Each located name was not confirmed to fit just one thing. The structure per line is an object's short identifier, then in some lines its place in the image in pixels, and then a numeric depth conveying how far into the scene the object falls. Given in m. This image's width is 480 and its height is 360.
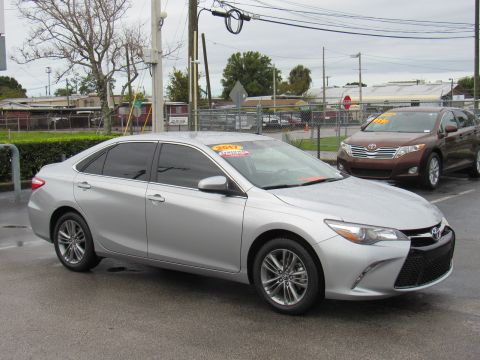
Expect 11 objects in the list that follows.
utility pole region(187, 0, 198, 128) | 23.62
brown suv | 11.13
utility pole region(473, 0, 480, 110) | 31.45
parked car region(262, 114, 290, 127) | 20.00
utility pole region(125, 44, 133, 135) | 32.66
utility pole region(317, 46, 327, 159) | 15.59
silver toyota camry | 4.42
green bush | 12.60
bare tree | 30.41
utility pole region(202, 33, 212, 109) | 36.88
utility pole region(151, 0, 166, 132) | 15.53
